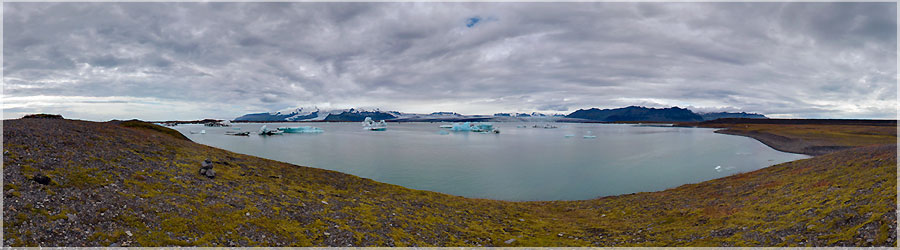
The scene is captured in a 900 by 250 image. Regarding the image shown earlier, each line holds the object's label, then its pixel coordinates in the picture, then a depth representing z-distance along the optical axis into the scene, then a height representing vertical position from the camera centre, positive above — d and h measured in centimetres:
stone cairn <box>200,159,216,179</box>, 1335 -178
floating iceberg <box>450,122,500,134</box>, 13125 -141
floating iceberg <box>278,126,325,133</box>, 11735 -237
